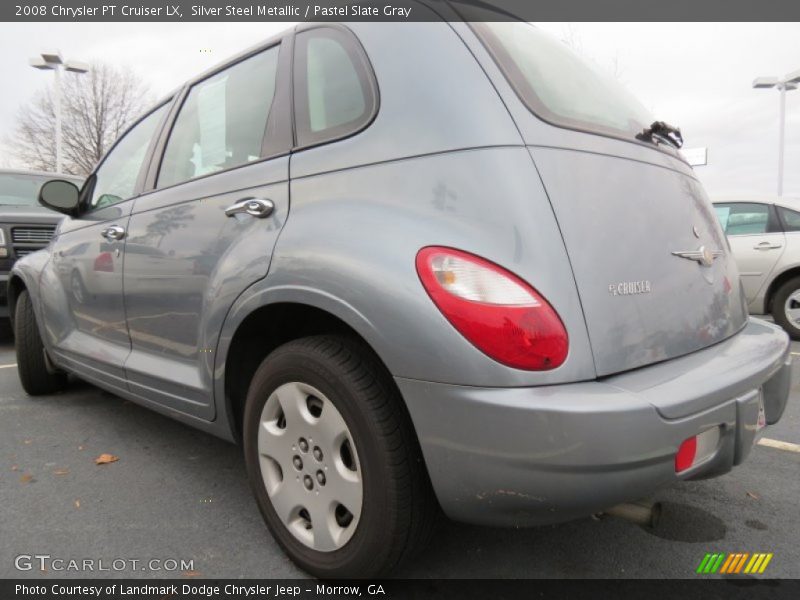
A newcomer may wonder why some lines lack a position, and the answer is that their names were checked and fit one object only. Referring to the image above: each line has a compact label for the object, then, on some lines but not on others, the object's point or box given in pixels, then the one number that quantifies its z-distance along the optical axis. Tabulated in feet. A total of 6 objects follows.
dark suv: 18.21
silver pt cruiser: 4.36
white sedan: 19.53
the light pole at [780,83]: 57.05
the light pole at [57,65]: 53.36
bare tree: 84.02
